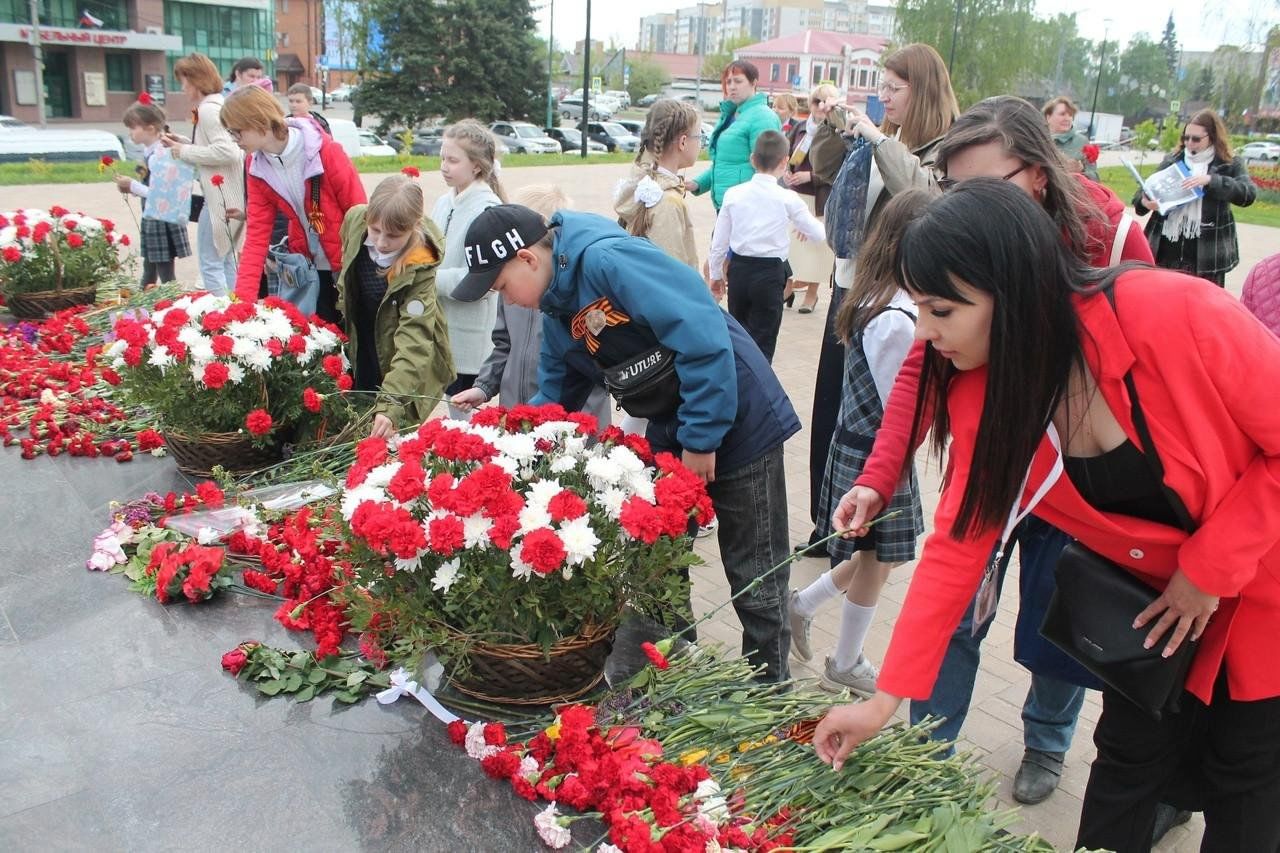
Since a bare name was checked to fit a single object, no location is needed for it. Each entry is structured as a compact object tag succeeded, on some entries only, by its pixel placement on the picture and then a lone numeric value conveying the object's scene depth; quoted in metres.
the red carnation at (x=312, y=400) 3.60
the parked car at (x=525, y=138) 33.22
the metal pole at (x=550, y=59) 39.38
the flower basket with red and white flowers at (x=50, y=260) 5.83
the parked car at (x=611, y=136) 37.22
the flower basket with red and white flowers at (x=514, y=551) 2.05
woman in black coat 7.83
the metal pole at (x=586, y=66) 23.54
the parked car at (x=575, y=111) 46.84
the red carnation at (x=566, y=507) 2.06
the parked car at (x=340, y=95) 56.75
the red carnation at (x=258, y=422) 3.45
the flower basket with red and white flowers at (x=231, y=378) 3.48
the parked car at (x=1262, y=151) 37.72
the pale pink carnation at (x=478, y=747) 2.12
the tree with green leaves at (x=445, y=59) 38.53
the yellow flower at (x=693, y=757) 2.10
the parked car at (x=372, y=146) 26.69
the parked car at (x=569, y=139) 35.16
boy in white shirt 5.96
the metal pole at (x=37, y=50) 32.16
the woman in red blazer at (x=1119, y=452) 1.64
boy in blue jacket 2.64
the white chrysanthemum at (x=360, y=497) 2.24
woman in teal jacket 7.20
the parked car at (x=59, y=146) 20.50
